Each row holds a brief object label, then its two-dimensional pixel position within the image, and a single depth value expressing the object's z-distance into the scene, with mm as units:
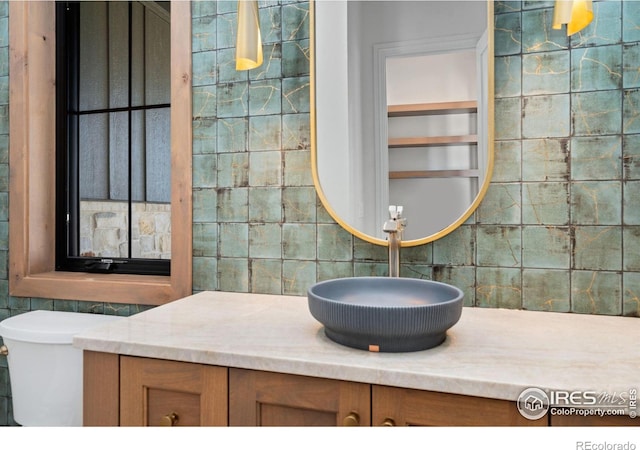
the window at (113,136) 1896
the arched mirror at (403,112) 1354
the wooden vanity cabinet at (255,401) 834
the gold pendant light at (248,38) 1419
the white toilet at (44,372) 1465
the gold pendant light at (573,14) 1160
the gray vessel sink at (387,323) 921
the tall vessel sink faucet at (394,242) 1323
